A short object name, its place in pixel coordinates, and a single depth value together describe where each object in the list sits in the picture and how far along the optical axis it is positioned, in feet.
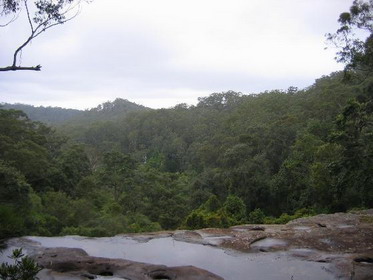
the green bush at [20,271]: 15.67
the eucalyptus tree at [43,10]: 29.43
